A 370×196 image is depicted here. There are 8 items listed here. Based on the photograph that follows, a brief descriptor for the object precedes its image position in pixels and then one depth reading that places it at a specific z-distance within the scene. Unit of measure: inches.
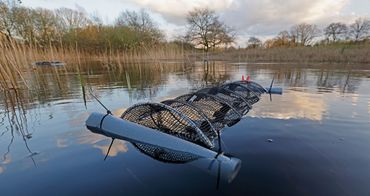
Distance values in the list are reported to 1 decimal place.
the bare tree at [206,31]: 1537.9
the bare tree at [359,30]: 1453.0
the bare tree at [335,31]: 1631.4
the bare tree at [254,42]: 1999.8
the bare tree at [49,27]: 500.6
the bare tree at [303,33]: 1829.5
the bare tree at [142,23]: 1407.2
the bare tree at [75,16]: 960.9
